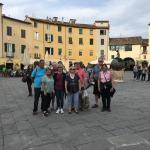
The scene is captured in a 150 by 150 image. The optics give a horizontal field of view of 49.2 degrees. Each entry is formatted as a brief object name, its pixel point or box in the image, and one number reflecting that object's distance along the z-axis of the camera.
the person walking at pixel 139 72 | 14.70
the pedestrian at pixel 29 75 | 7.39
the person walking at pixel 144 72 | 14.14
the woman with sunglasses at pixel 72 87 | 4.88
